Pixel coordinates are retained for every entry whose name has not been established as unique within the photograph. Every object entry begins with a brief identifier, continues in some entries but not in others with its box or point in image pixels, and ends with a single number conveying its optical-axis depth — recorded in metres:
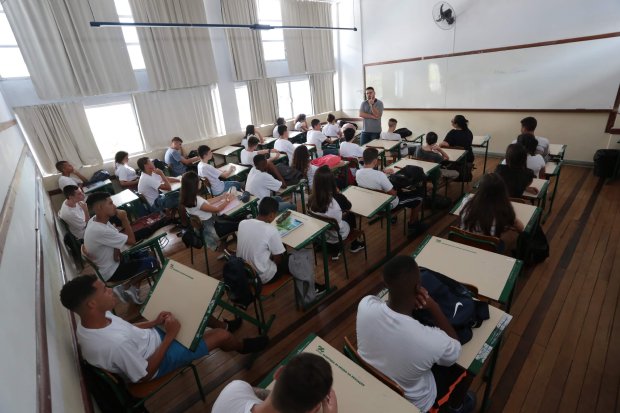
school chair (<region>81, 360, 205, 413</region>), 1.57
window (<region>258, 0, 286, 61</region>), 7.38
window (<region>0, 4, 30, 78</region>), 4.68
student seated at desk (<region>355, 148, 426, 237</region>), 3.54
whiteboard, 5.14
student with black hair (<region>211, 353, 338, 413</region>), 0.98
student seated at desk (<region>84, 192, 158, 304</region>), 2.67
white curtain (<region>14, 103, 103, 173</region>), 4.97
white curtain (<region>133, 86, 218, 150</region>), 6.06
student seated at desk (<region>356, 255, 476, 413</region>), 1.33
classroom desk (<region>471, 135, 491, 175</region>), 5.05
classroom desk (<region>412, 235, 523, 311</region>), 1.86
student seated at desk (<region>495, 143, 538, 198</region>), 3.01
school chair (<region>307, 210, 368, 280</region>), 2.89
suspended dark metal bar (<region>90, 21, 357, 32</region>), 4.25
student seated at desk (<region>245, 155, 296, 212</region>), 3.86
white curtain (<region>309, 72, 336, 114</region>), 8.80
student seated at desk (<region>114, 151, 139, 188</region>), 5.27
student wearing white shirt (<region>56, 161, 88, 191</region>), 4.94
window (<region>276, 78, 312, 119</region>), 8.29
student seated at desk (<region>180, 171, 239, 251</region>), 3.18
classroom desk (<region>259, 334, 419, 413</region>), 1.26
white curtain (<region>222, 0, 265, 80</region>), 6.61
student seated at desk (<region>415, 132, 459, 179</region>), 4.36
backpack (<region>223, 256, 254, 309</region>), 2.27
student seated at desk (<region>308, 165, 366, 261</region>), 2.93
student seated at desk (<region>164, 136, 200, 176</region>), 5.91
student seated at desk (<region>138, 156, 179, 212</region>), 4.51
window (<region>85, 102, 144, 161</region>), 5.77
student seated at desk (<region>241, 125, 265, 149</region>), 6.80
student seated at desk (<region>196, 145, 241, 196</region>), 4.54
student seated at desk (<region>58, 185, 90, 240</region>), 3.56
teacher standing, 6.07
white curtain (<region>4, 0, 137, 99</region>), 4.72
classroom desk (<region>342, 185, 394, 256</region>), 3.08
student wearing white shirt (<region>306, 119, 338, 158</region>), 6.46
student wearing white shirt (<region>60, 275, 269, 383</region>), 1.55
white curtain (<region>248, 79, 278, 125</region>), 7.45
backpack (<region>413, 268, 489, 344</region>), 1.54
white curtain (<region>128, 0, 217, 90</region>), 5.69
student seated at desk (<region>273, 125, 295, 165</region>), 5.84
